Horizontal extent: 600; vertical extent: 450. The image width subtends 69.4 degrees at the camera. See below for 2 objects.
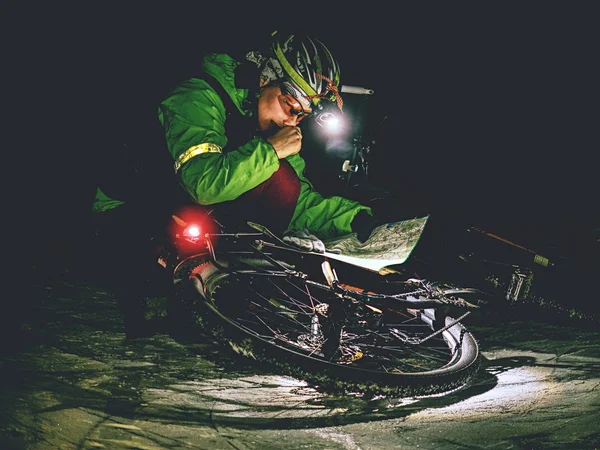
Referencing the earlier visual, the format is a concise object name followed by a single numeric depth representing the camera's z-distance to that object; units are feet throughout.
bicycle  7.75
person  9.25
